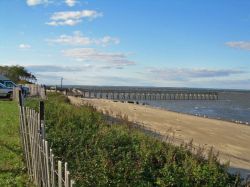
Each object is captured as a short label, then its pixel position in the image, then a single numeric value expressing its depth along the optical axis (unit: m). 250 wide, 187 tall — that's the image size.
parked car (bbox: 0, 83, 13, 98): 25.76
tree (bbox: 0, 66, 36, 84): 57.61
